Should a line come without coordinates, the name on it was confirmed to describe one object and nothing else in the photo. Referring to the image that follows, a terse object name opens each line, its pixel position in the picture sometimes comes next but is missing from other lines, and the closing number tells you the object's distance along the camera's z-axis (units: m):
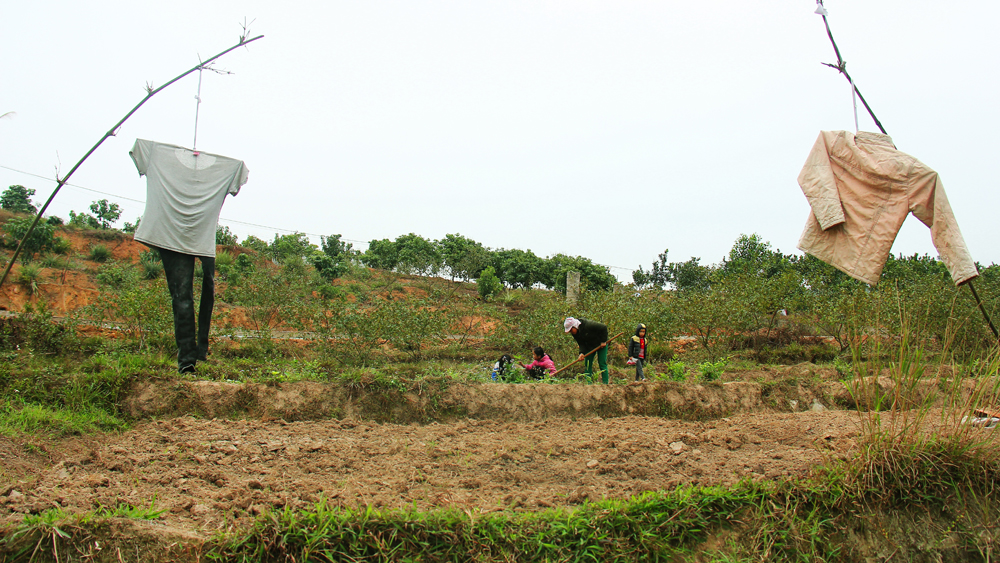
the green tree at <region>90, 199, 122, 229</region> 26.84
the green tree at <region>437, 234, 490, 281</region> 26.04
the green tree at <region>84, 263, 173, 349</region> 7.15
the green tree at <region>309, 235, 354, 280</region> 21.96
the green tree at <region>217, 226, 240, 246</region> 24.38
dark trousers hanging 5.46
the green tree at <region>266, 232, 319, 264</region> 23.64
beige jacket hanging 3.28
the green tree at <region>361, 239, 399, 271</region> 28.84
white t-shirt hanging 5.29
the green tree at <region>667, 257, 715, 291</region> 27.98
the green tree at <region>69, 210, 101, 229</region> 25.15
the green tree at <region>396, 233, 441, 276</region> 24.97
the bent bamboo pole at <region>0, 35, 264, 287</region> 4.39
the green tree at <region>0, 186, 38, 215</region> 26.00
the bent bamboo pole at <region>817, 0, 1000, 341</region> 3.47
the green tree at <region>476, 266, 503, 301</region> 22.53
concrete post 13.60
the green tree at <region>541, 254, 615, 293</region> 27.38
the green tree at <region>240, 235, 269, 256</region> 23.50
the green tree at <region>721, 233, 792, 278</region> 24.94
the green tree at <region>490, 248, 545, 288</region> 28.08
